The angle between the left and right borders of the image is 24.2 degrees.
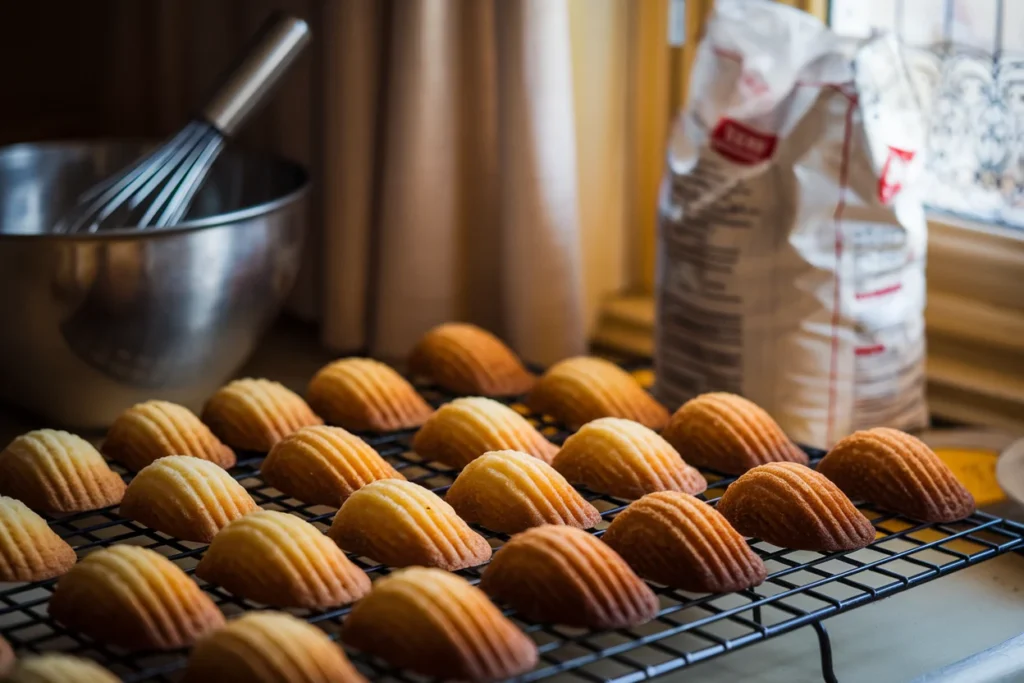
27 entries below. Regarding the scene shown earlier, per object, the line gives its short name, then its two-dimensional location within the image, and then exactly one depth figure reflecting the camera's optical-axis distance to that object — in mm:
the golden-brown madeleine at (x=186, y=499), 989
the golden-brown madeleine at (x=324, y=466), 1032
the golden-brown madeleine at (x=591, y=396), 1132
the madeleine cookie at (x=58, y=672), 835
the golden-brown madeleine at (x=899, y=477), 1009
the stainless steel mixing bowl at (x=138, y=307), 1128
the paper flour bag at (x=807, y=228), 1121
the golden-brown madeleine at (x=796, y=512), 976
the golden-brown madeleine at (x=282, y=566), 927
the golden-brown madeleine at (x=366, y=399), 1136
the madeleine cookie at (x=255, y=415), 1103
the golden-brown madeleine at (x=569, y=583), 909
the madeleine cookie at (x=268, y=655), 845
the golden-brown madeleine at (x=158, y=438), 1069
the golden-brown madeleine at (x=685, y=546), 940
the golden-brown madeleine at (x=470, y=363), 1190
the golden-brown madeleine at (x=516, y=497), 991
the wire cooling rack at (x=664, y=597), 885
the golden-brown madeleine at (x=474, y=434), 1070
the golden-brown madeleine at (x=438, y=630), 867
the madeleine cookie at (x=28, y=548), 949
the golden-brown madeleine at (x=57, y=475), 1020
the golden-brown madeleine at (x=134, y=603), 896
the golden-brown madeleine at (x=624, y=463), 1034
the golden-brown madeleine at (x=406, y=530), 959
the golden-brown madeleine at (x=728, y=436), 1067
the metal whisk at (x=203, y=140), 1205
